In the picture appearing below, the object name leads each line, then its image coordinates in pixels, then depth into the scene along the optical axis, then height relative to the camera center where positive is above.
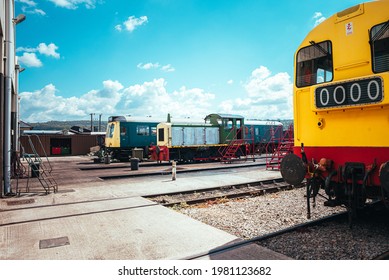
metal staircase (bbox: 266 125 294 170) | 15.02 -0.50
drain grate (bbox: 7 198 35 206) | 7.66 -1.58
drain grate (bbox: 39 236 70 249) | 4.43 -1.59
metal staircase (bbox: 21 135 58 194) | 9.46 -1.52
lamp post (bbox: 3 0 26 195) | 8.49 +1.53
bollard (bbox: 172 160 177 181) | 11.92 -1.30
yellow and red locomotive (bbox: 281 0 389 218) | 4.20 +0.50
